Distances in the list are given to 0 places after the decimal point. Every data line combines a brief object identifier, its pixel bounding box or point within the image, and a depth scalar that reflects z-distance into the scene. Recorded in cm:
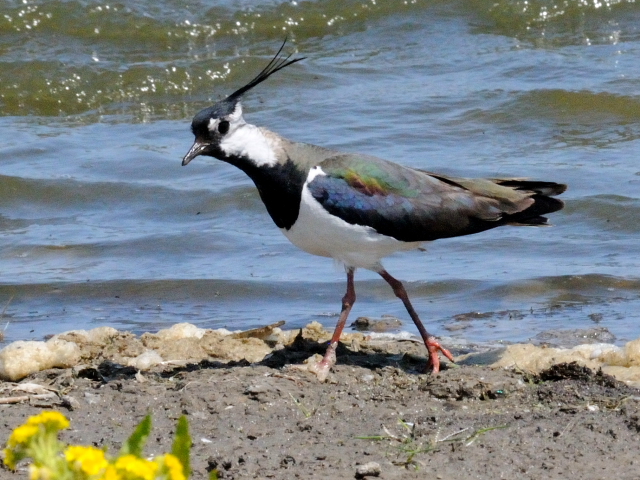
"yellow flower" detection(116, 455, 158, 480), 541
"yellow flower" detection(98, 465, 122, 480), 547
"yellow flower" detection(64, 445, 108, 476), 542
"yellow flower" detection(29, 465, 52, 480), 566
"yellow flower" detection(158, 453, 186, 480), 554
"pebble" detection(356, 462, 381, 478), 902
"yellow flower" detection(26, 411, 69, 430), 586
